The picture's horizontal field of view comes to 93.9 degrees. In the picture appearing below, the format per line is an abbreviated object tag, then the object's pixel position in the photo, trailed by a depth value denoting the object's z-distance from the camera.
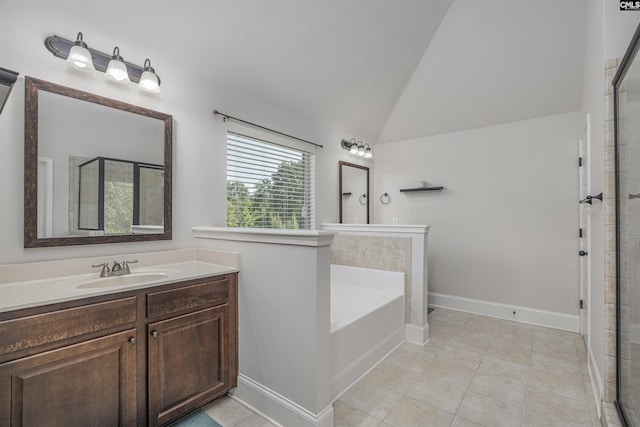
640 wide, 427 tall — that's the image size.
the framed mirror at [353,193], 4.00
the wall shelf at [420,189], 3.99
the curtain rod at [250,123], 2.54
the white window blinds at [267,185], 2.73
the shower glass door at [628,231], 1.37
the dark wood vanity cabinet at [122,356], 1.26
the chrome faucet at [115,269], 1.83
